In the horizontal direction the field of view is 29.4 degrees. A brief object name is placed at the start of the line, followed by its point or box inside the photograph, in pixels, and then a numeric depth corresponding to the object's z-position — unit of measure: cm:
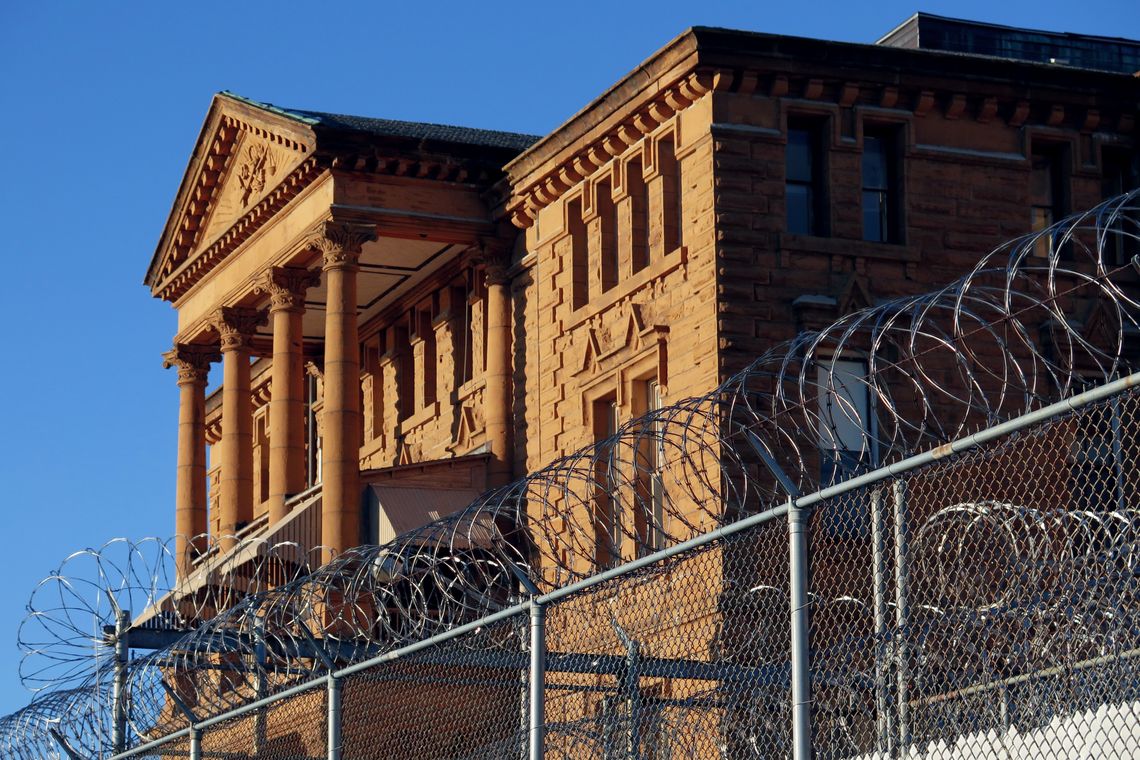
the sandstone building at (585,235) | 3152
